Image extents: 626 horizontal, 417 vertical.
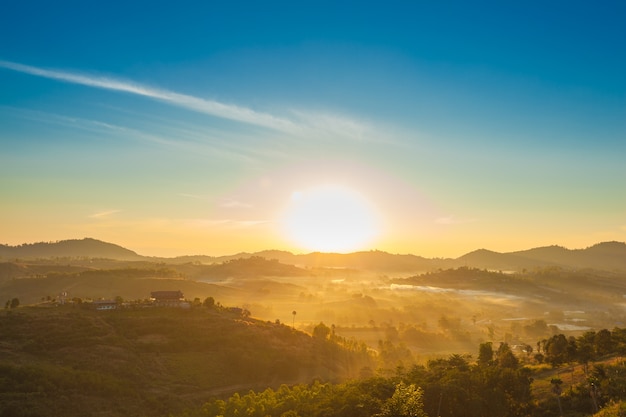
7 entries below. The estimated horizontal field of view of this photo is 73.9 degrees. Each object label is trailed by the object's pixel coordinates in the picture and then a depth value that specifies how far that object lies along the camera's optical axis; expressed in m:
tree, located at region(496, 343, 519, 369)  96.19
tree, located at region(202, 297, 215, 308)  177.99
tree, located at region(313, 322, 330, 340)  178.50
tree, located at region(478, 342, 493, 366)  102.04
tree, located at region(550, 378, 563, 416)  63.66
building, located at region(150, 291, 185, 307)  169.75
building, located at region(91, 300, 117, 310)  155.01
